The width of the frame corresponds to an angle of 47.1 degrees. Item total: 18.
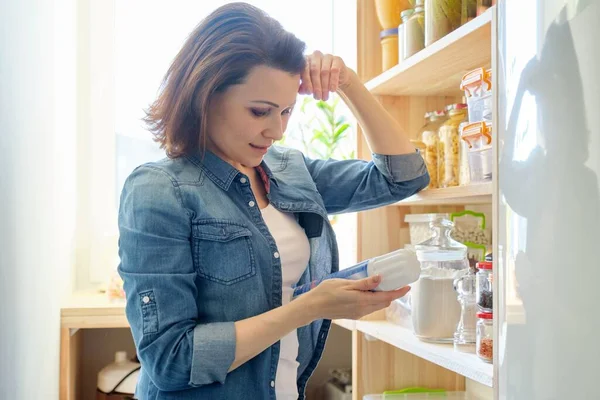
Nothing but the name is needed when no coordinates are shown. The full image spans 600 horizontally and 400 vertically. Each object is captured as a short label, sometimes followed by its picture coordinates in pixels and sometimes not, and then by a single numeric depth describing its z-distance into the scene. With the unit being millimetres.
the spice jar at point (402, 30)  1489
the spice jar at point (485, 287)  1200
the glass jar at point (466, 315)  1294
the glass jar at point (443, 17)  1336
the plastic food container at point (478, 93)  1216
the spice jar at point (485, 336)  1165
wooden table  1903
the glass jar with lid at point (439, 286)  1371
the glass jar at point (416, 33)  1453
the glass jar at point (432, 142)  1461
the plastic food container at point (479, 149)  1196
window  2445
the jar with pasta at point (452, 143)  1377
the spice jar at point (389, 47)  1611
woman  1020
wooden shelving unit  1622
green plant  2498
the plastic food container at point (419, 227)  1538
